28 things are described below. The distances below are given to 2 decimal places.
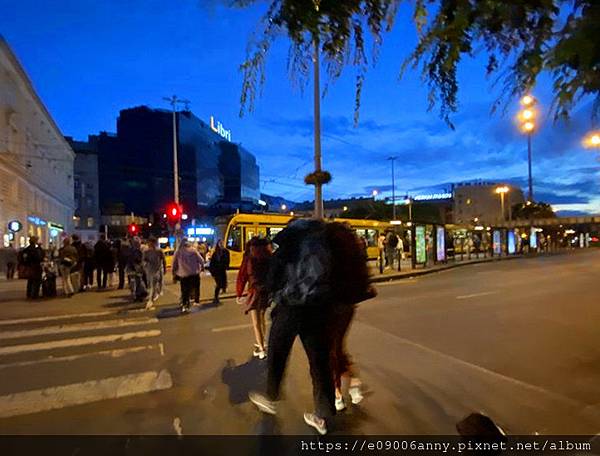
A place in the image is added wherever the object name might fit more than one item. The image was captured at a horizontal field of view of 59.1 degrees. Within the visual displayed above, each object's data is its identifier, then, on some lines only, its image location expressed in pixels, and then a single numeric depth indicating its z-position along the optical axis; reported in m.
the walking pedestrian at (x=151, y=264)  13.59
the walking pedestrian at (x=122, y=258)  15.96
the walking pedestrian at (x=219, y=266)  14.06
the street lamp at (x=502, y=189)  59.78
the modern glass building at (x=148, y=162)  108.25
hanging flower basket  15.73
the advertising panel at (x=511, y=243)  47.10
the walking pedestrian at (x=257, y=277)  7.11
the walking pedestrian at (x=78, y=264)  16.16
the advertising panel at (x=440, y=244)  30.77
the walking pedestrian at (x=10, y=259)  26.25
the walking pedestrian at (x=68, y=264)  15.20
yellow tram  28.77
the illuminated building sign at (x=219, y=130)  113.75
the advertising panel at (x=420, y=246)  27.33
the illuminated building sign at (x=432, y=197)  135.25
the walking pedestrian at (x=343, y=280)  4.49
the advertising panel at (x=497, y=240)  44.19
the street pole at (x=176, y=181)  24.11
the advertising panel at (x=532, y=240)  56.37
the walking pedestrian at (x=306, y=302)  4.32
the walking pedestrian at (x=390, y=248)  25.77
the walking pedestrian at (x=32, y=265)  14.59
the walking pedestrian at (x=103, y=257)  17.64
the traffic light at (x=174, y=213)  22.90
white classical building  33.22
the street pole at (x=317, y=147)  16.20
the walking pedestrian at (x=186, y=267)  12.30
